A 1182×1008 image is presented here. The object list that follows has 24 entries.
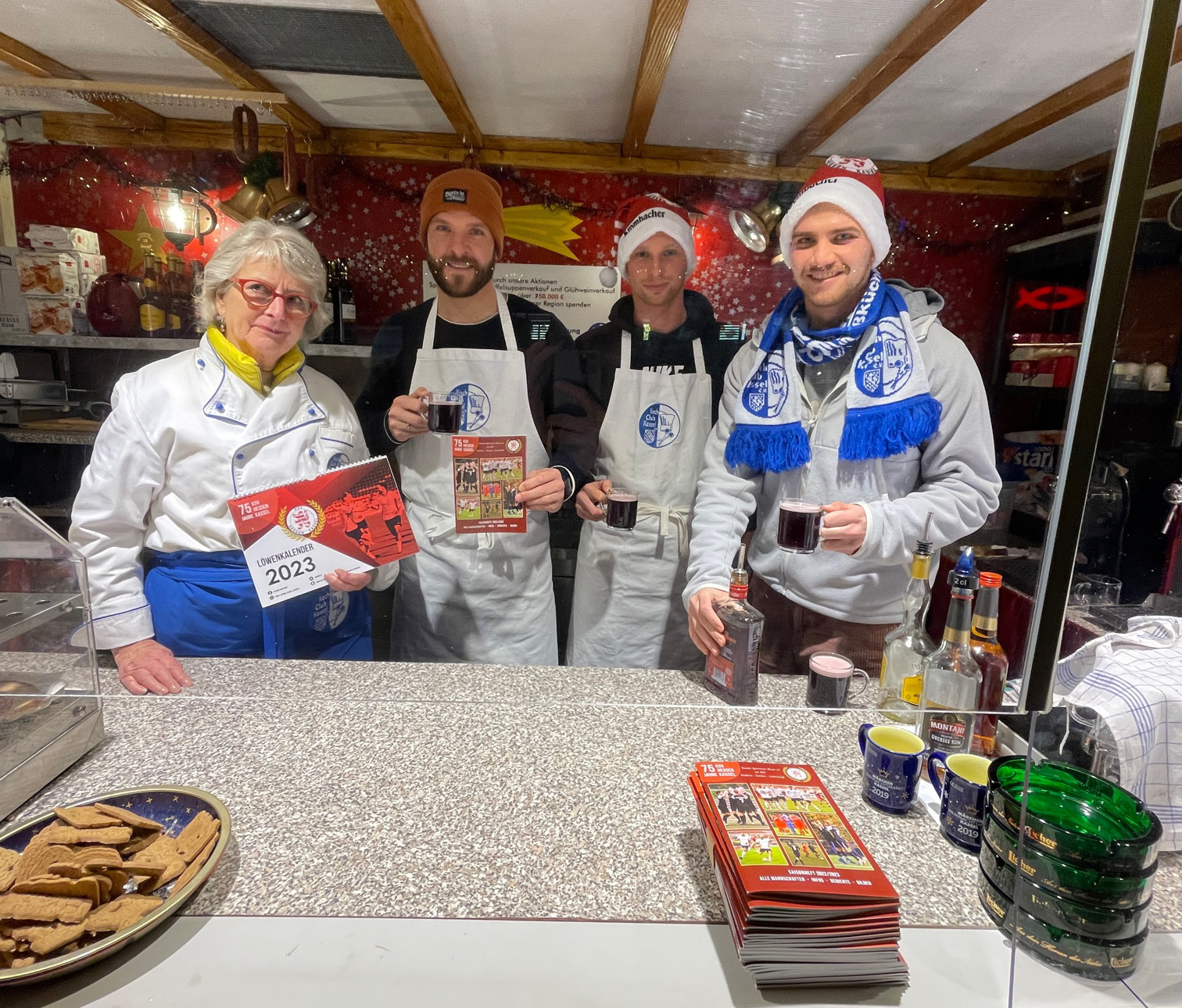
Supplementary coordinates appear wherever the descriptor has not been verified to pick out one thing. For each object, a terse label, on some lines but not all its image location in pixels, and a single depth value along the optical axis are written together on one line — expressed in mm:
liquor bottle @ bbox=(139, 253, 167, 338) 1299
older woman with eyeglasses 1295
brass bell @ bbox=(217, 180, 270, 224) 1295
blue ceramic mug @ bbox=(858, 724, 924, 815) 970
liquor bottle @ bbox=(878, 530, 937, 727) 1245
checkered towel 889
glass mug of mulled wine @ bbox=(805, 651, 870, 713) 1286
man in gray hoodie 1319
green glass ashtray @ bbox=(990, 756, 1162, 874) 710
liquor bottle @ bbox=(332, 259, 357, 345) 1332
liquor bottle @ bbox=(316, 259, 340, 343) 1324
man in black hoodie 1394
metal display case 969
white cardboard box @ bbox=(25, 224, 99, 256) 1273
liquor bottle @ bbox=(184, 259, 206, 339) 1302
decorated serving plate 644
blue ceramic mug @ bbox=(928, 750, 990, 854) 919
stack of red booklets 707
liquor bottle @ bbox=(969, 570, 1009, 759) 1121
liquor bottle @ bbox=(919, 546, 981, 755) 1108
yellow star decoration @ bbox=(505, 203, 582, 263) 1344
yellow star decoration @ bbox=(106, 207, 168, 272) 1296
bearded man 1364
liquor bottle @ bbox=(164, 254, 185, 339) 1300
